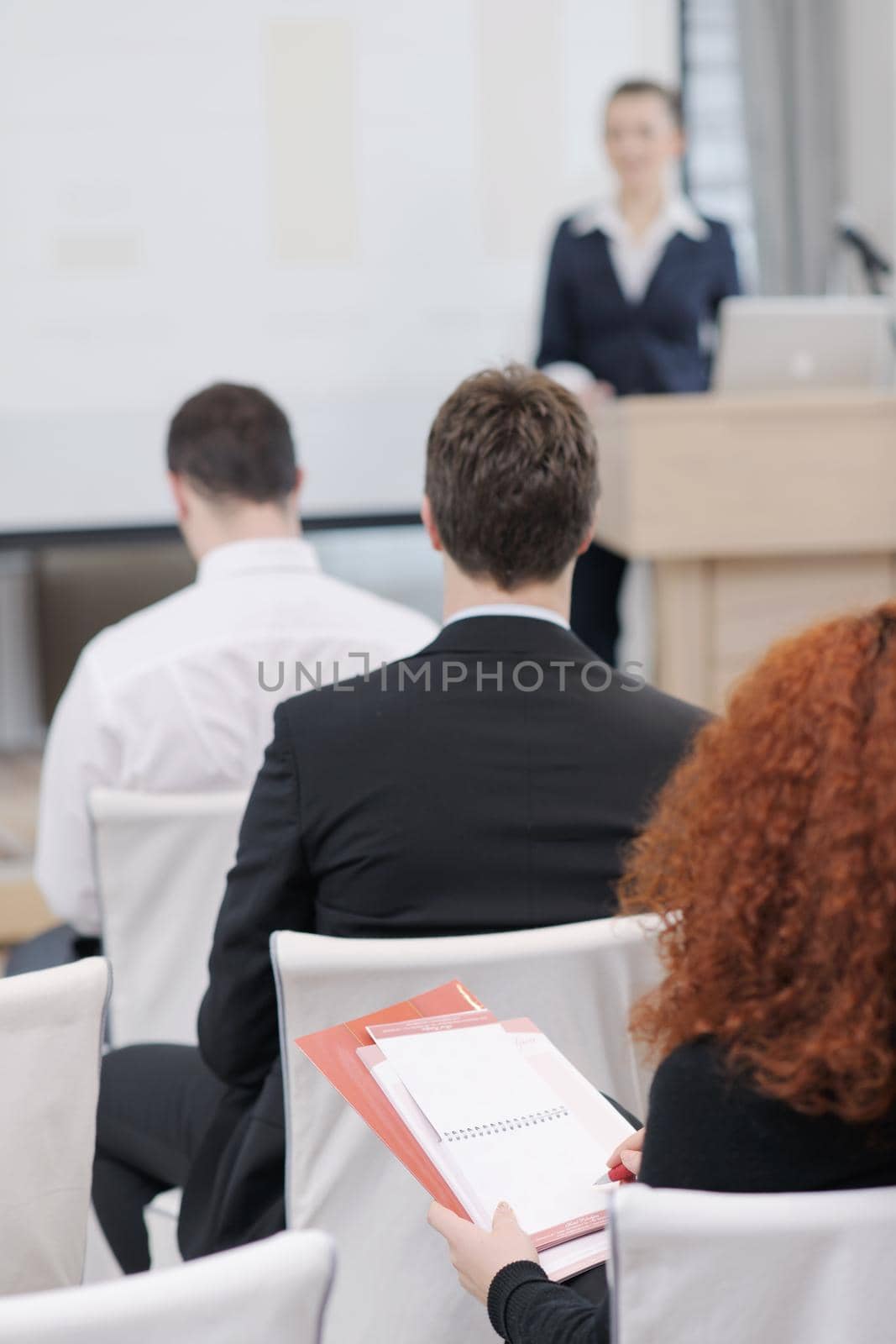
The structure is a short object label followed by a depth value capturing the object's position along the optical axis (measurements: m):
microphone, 5.60
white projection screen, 6.36
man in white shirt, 4.34
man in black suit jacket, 3.65
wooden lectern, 5.22
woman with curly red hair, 2.17
